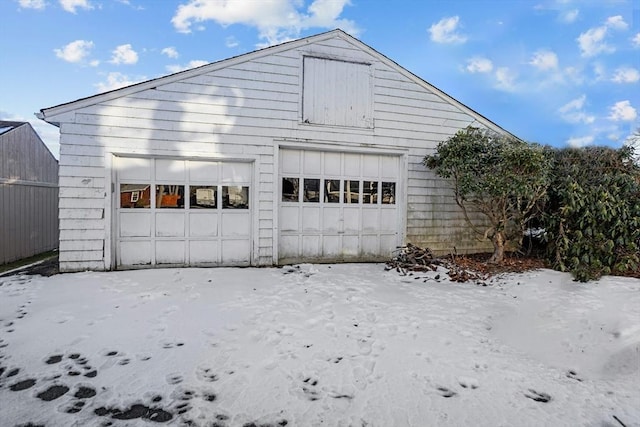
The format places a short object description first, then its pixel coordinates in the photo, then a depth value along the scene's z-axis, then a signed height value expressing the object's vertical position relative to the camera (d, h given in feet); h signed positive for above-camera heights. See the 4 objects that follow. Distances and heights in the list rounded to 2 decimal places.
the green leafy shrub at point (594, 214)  18.26 -0.05
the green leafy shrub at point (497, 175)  19.65 +2.21
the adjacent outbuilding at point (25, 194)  26.63 +0.86
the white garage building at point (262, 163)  19.48 +2.82
